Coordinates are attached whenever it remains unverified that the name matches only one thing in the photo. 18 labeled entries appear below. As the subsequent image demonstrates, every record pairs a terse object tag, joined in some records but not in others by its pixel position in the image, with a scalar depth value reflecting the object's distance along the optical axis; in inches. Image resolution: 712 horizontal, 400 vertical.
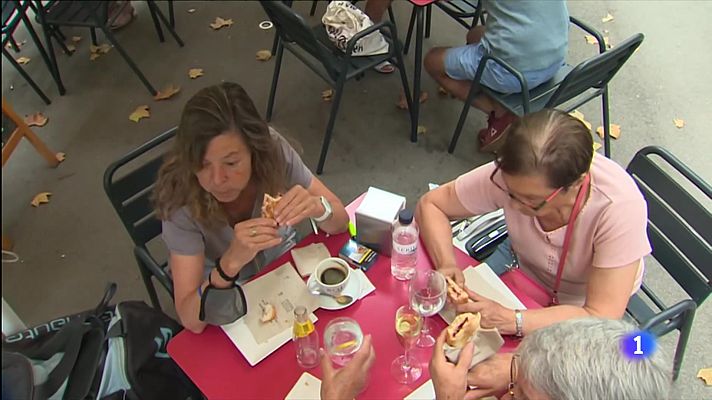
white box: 69.4
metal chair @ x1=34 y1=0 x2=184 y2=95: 141.9
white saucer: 66.9
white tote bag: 126.4
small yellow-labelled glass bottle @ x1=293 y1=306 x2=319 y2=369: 61.1
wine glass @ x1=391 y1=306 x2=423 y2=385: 60.9
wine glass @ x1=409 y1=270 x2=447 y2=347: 64.2
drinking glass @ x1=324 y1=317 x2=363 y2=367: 62.6
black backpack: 61.2
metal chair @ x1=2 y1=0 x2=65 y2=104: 133.8
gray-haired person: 43.1
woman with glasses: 61.4
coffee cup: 66.9
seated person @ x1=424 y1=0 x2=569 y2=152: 115.0
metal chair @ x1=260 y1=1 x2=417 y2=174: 114.8
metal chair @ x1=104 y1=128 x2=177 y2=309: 81.4
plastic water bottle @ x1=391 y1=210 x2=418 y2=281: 67.9
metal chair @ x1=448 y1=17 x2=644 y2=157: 105.0
